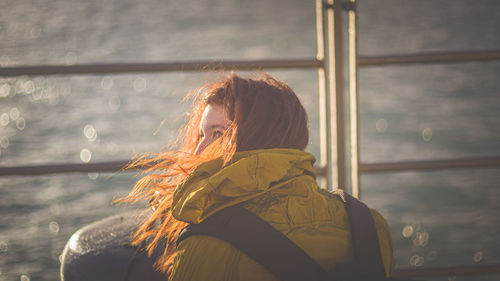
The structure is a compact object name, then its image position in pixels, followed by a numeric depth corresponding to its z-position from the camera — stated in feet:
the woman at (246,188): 8.48
